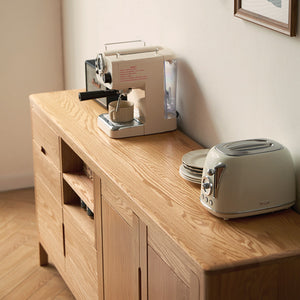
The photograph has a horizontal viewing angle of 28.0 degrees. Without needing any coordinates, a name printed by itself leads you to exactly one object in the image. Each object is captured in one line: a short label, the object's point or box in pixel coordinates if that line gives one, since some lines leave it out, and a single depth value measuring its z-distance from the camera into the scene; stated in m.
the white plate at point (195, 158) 2.03
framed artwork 1.77
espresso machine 2.38
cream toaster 1.74
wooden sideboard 1.62
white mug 2.47
